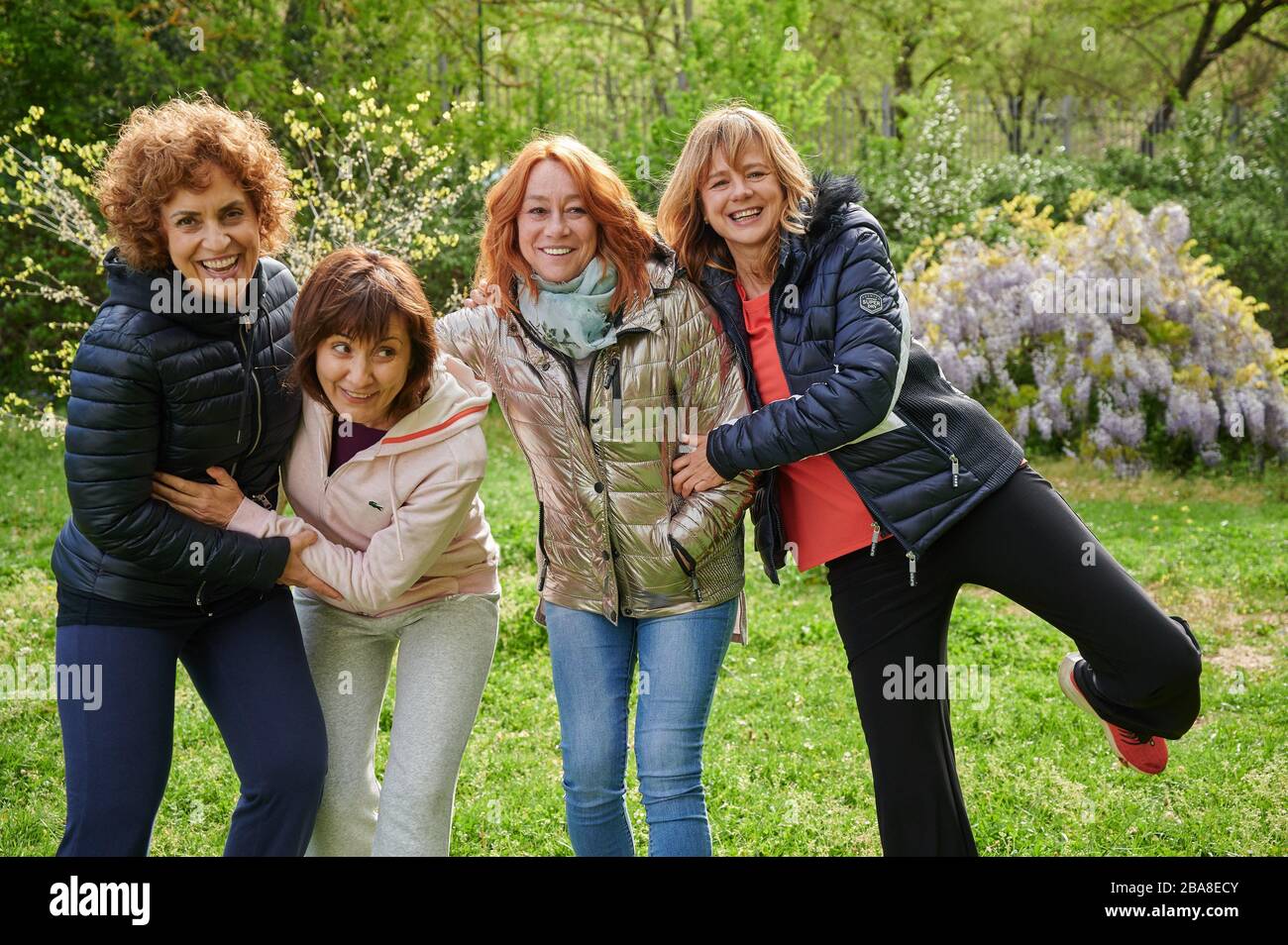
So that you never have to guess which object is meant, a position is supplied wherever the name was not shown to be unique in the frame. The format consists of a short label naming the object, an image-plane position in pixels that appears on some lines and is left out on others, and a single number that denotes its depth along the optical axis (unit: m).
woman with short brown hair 3.02
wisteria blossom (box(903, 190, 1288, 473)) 8.99
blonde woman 2.99
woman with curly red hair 2.85
